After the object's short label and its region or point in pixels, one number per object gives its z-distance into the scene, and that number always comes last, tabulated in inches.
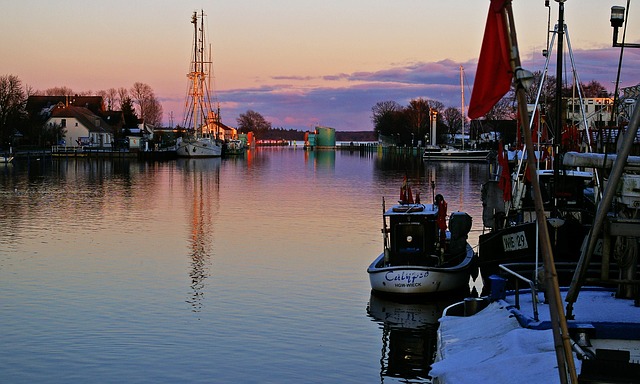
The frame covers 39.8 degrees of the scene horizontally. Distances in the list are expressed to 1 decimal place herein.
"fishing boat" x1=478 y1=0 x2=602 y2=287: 918.4
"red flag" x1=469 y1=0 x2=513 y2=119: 367.9
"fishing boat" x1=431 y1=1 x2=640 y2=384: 373.7
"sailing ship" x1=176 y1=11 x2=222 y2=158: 5674.2
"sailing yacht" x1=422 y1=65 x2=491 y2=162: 5605.8
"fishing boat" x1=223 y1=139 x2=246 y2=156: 7041.8
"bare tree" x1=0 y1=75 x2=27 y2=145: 4783.5
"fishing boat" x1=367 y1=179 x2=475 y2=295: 1005.2
